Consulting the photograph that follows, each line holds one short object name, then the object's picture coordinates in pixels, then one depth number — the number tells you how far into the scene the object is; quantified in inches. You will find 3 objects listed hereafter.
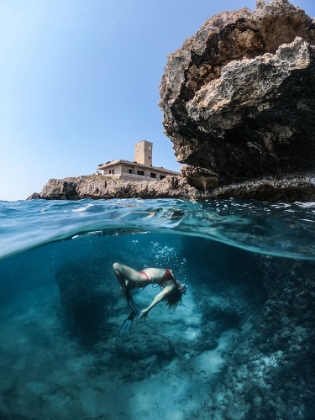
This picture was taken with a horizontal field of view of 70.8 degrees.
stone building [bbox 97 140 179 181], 1428.0
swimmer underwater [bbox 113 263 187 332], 222.4
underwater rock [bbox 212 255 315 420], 189.0
